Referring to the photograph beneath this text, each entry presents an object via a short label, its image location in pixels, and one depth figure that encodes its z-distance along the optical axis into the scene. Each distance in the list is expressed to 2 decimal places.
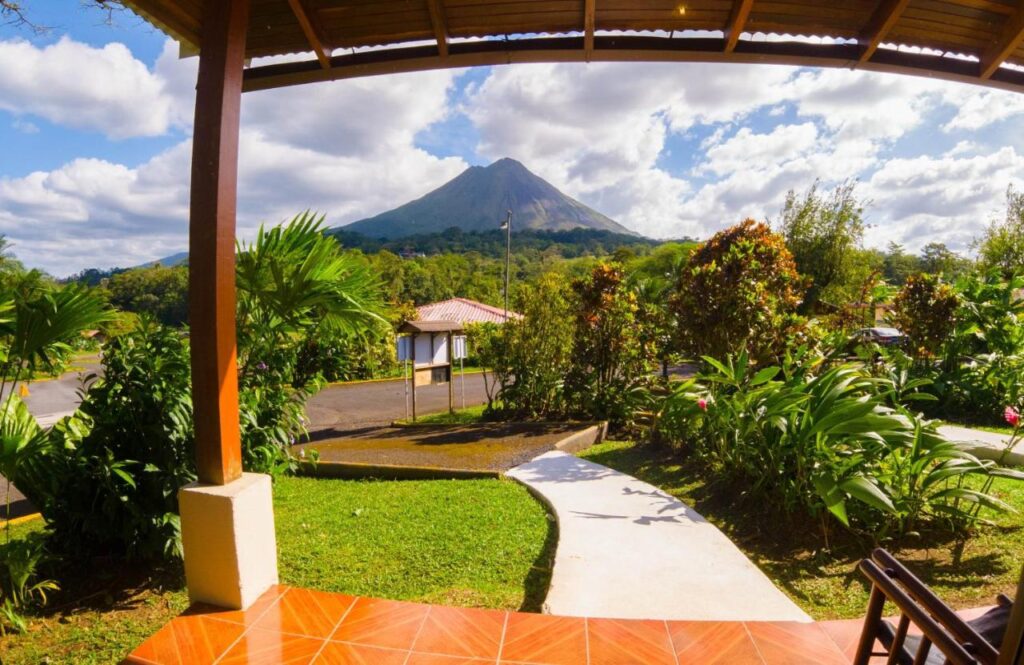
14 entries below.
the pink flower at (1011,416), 3.97
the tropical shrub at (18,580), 2.60
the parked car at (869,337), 9.40
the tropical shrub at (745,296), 6.10
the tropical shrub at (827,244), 21.61
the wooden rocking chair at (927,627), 1.08
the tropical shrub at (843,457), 3.46
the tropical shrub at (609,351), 8.40
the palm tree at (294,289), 3.54
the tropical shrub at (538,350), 9.05
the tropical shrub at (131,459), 3.02
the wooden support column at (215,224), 2.30
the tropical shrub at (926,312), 8.59
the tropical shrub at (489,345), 9.48
